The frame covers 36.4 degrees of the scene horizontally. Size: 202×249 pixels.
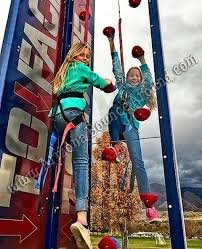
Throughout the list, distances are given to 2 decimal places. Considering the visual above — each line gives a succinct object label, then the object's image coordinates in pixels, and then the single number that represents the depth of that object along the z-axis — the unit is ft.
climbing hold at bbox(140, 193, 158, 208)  9.21
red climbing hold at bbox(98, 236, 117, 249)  8.23
